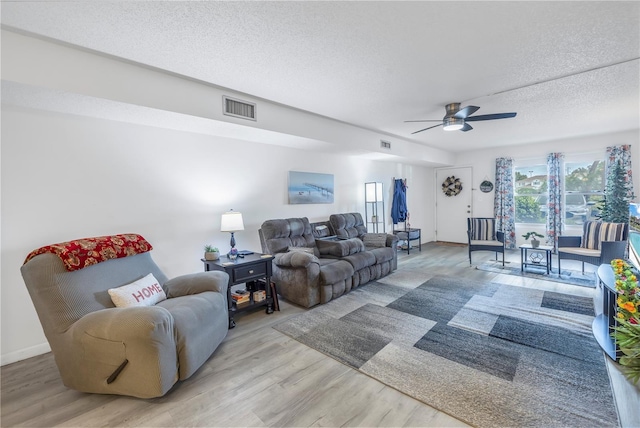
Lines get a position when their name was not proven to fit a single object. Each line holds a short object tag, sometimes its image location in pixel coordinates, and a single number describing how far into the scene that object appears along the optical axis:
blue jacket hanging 6.60
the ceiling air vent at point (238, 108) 3.02
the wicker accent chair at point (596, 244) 3.85
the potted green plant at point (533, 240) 4.56
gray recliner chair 1.79
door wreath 7.52
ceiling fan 3.27
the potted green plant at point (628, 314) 1.71
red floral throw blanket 2.01
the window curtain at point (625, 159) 5.27
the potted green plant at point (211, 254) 3.12
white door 7.41
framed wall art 4.50
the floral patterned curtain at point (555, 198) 6.03
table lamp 3.18
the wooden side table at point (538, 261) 4.53
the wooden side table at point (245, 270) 2.96
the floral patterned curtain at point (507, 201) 6.66
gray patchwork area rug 1.75
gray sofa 3.38
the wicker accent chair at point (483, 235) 5.07
